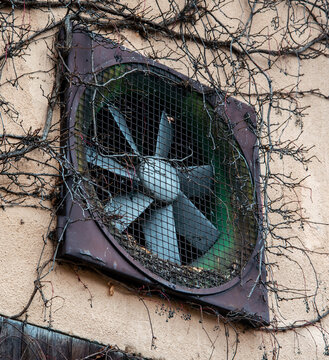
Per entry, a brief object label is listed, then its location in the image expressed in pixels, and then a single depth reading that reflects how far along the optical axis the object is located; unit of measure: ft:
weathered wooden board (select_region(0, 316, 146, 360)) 16.07
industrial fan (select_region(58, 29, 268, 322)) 18.19
